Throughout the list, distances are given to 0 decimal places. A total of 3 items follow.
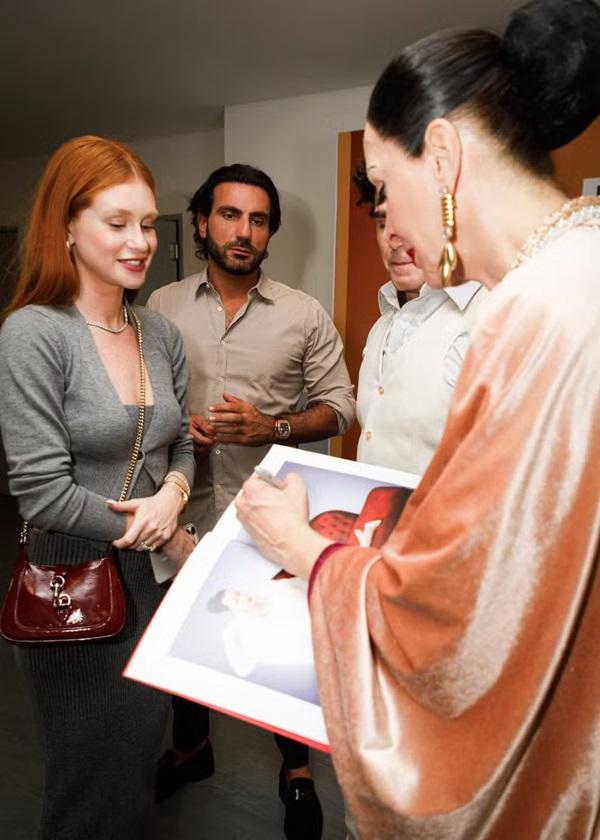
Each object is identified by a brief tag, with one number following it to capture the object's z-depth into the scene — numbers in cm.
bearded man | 182
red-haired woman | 105
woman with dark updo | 54
